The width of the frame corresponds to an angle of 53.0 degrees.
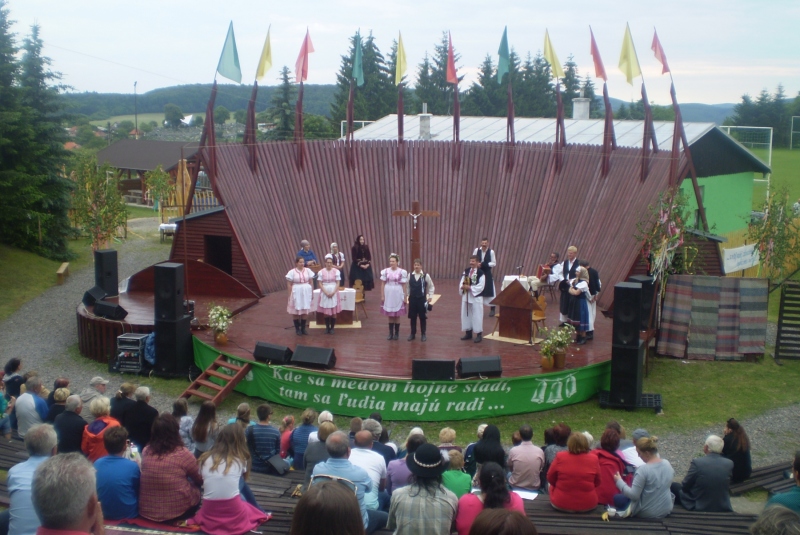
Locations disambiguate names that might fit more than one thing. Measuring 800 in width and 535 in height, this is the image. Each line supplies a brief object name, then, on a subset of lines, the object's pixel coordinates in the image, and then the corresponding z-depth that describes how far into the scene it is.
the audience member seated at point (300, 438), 8.10
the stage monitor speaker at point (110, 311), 14.16
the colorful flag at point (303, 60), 18.27
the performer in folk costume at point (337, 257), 14.57
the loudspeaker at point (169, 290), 12.98
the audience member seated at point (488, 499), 4.91
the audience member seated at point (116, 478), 5.96
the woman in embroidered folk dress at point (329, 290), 13.40
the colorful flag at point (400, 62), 18.94
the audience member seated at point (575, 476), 6.59
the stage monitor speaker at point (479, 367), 11.34
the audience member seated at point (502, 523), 3.04
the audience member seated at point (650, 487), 6.55
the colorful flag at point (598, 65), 17.14
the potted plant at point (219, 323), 12.93
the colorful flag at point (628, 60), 16.20
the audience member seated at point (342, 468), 5.73
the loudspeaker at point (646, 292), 12.80
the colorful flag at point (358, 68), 18.72
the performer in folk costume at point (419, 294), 12.62
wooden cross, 15.20
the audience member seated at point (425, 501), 4.70
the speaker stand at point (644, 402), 11.61
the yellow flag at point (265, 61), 17.36
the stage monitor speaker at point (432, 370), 11.11
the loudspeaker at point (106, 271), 16.05
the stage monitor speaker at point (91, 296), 15.34
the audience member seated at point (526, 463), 7.36
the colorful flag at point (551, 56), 17.80
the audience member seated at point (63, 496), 3.43
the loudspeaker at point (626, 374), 11.54
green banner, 11.20
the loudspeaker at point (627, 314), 11.54
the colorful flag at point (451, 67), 18.78
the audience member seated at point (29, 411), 8.77
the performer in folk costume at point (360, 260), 15.38
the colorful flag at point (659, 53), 15.78
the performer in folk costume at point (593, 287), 13.12
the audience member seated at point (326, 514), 2.98
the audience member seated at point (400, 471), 6.84
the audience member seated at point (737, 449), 8.09
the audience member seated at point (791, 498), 4.91
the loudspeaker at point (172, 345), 13.11
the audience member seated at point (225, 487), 5.83
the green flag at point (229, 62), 16.36
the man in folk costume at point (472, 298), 12.89
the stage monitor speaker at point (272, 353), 11.94
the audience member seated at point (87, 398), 10.47
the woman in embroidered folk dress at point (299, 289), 13.28
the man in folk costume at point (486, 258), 13.34
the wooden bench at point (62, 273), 21.06
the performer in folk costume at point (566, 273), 13.29
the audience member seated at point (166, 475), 6.06
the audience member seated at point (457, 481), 5.96
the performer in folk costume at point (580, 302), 12.91
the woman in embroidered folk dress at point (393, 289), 12.99
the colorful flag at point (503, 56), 18.64
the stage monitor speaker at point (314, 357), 11.77
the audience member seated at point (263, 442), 7.98
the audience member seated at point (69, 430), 7.24
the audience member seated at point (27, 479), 5.00
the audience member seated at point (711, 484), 7.10
